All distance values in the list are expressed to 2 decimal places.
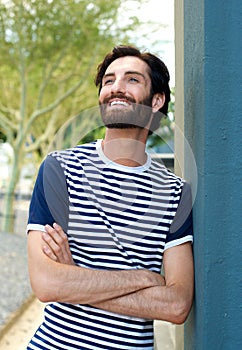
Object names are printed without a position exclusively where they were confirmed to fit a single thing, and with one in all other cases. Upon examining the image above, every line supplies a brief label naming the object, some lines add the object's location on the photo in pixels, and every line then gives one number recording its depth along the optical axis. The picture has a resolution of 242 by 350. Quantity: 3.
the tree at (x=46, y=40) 12.59
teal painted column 1.57
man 1.75
